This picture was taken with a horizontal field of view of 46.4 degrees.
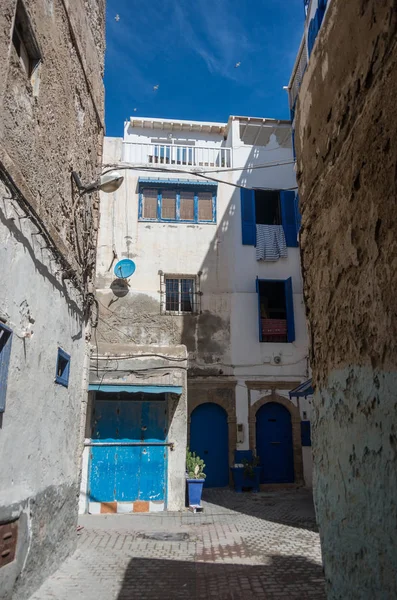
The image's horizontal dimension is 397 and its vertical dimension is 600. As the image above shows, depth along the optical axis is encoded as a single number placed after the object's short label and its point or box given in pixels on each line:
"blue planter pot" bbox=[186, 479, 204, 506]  9.86
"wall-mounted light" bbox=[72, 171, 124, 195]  6.19
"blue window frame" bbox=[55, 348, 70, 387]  5.55
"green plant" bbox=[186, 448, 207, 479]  10.26
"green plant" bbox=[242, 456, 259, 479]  12.87
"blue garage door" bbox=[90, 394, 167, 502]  9.74
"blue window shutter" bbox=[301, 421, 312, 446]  14.02
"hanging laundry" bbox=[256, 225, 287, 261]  15.30
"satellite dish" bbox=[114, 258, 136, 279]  14.18
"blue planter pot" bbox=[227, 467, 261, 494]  12.91
